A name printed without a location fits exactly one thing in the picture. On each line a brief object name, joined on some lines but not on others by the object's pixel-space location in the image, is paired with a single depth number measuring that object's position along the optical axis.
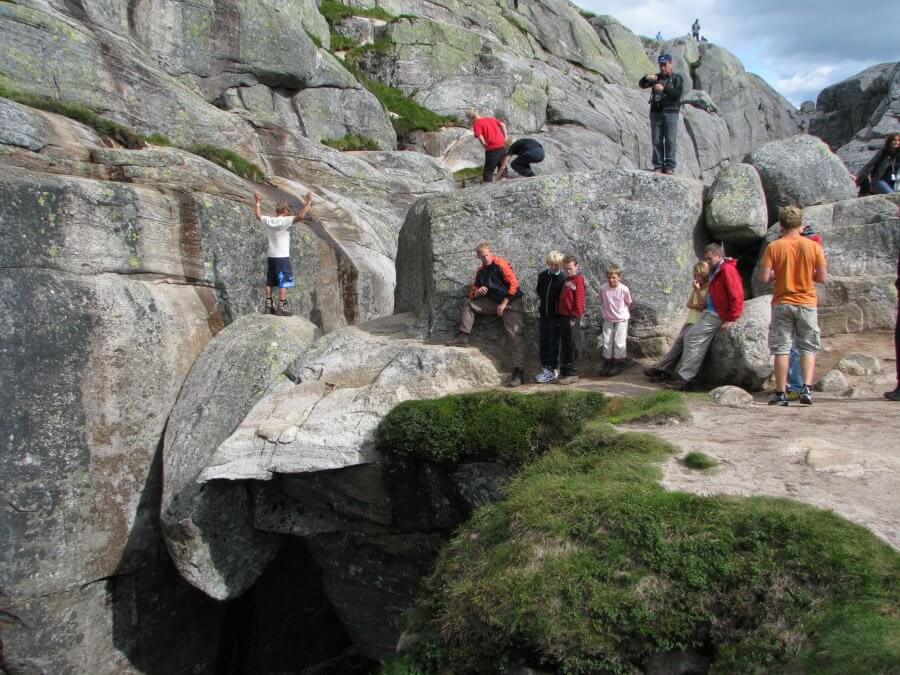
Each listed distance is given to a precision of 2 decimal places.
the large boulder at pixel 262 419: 10.27
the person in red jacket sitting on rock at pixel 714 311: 10.40
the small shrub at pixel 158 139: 17.12
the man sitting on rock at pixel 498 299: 11.57
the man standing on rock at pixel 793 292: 8.92
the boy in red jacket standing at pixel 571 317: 10.96
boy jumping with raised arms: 13.36
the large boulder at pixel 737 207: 12.42
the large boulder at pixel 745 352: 10.15
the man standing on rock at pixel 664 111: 12.65
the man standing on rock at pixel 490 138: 13.96
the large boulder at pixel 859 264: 11.55
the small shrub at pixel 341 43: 32.78
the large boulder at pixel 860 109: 32.88
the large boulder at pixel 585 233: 11.94
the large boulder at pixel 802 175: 13.01
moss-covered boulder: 5.07
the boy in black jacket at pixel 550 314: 11.16
